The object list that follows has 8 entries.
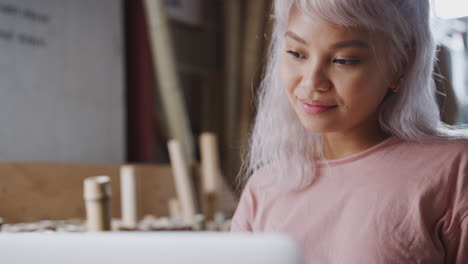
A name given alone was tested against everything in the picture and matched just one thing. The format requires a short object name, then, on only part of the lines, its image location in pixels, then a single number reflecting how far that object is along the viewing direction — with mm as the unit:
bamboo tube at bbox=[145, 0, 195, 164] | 3133
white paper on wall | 2742
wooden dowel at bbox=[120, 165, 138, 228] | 1960
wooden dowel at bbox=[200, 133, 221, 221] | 2791
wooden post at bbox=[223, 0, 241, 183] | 3844
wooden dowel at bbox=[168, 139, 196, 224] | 2709
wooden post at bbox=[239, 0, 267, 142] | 3758
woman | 761
